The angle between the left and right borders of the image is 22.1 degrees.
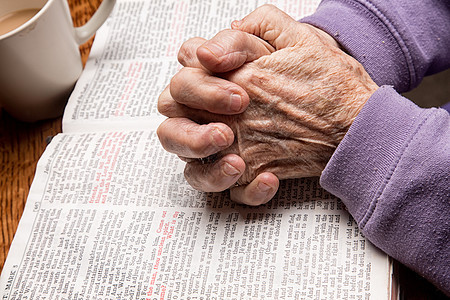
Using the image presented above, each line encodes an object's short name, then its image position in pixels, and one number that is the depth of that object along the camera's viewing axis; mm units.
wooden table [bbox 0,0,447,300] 599
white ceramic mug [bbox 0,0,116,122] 598
